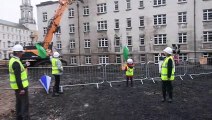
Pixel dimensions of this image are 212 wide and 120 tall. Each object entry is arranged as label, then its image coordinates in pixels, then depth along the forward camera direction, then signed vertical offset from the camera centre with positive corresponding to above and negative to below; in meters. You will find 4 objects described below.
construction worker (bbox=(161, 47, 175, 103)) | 5.68 -0.58
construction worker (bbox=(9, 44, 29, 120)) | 4.32 -0.69
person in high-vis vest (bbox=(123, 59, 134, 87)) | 7.74 -0.55
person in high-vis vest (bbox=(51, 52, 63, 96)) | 6.78 -0.58
